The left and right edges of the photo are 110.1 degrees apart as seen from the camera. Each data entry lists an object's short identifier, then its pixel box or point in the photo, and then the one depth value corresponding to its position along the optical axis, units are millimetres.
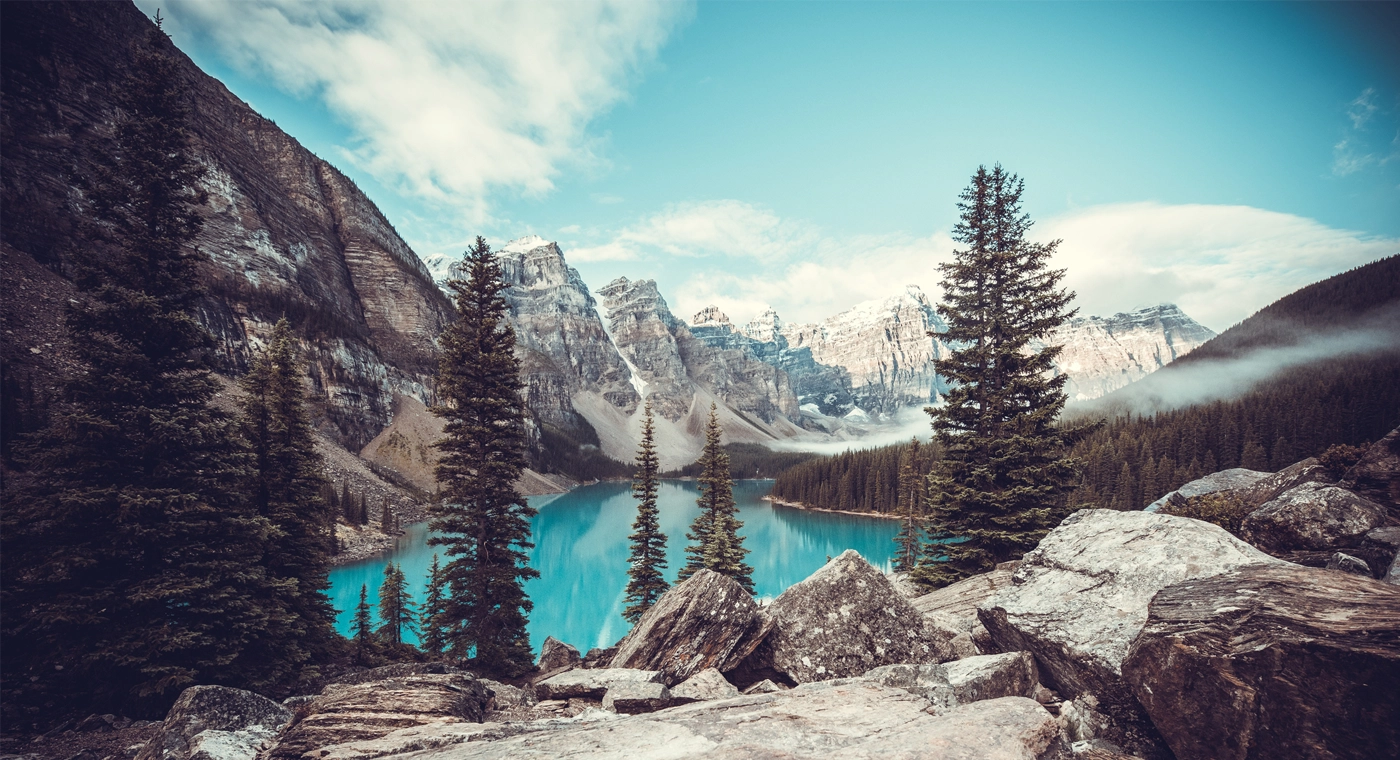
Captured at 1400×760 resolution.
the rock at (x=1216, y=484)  16328
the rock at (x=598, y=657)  13008
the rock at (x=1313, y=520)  8875
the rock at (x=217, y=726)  6520
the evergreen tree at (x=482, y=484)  18375
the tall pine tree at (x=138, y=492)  10852
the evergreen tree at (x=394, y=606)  31922
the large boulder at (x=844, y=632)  8781
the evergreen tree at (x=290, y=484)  19359
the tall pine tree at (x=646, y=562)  28016
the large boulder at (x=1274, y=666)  3412
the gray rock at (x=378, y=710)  6199
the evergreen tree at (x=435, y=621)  18203
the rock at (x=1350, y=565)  7445
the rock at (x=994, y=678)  5977
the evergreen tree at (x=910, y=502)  40656
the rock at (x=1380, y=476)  9977
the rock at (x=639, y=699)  7156
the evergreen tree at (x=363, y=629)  25844
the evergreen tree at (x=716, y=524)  25756
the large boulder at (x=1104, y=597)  5738
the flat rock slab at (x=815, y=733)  4195
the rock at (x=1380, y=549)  7730
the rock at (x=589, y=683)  8539
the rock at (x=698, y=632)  9242
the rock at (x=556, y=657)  18344
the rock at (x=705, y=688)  7504
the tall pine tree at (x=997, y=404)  15062
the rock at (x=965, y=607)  8727
